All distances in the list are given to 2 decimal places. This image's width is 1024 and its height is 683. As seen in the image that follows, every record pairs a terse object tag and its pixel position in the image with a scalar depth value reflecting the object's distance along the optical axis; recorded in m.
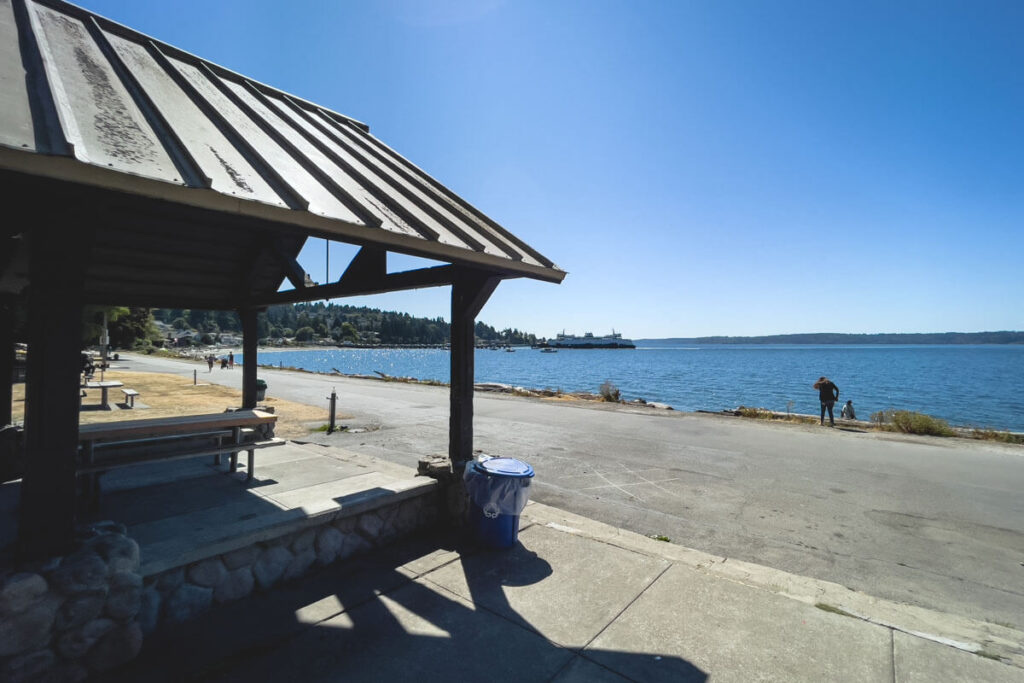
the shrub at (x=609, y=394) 21.49
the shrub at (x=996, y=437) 13.34
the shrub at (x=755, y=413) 17.74
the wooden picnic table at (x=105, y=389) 13.47
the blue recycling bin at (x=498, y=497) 4.92
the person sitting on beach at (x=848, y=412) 18.81
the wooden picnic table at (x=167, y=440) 5.00
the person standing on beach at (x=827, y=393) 15.63
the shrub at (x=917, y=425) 13.92
